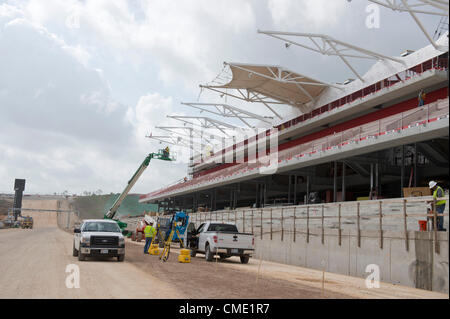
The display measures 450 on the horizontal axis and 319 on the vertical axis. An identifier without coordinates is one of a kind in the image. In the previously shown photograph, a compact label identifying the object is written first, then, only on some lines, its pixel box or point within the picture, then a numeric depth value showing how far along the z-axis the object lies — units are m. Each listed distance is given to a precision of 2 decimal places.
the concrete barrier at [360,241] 14.38
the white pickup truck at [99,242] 18.20
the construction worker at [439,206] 14.39
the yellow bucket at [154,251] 24.00
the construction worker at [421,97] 27.70
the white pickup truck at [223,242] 21.36
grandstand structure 25.17
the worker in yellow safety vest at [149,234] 23.64
